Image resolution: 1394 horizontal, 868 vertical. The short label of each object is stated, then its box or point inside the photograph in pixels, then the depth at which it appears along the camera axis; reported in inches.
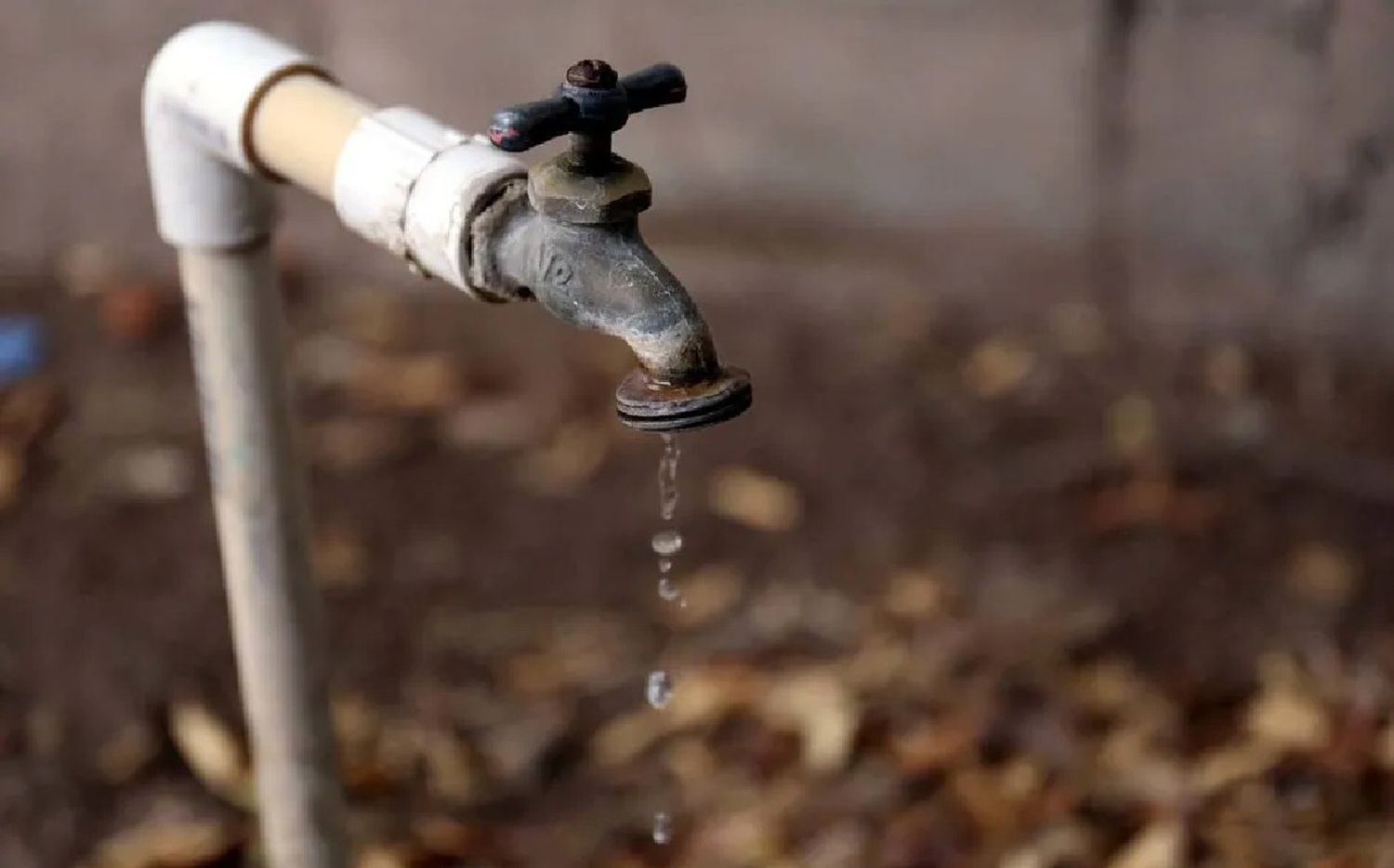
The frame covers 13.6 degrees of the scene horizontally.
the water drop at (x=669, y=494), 46.6
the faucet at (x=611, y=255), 43.3
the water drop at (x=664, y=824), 53.7
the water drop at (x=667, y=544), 47.5
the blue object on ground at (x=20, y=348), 75.0
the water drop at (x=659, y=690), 50.2
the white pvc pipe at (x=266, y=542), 47.4
